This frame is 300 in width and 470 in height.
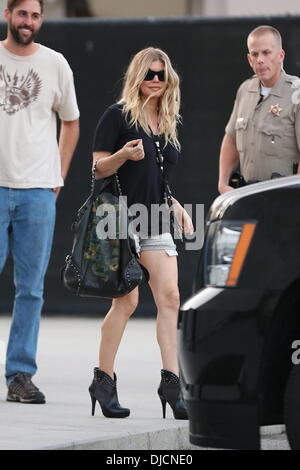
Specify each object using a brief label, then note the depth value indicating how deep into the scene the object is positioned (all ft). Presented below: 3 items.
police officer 50.83
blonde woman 48.24
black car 35.27
